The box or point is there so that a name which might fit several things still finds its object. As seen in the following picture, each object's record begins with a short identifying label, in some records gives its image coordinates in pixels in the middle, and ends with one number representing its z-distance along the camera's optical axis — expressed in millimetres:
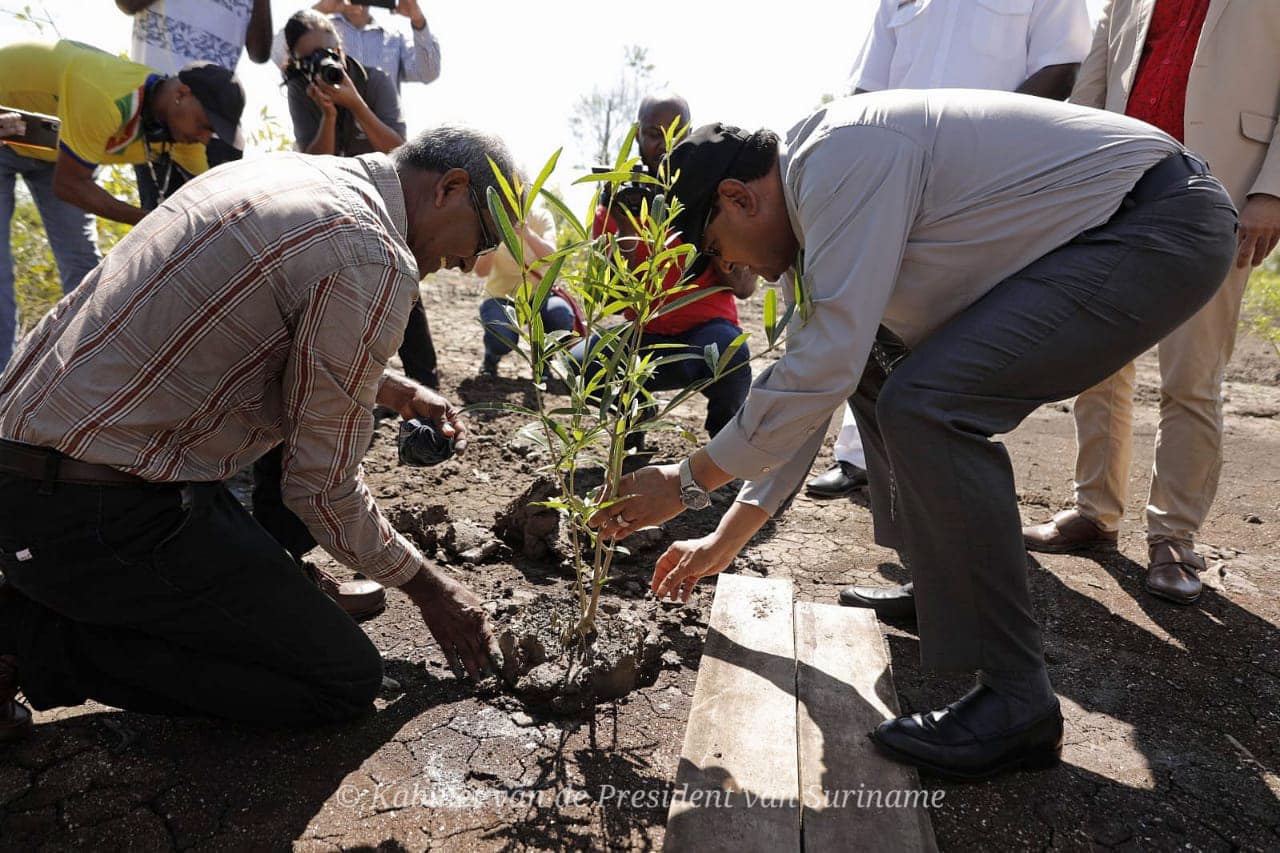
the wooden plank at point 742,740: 1566
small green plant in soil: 1746
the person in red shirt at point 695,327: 3705
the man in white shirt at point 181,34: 3869
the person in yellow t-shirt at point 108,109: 3318
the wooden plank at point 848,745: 1592
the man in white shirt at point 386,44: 4383
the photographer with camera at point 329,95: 3708
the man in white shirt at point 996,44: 3336
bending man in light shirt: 1732
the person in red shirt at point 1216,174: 2648
